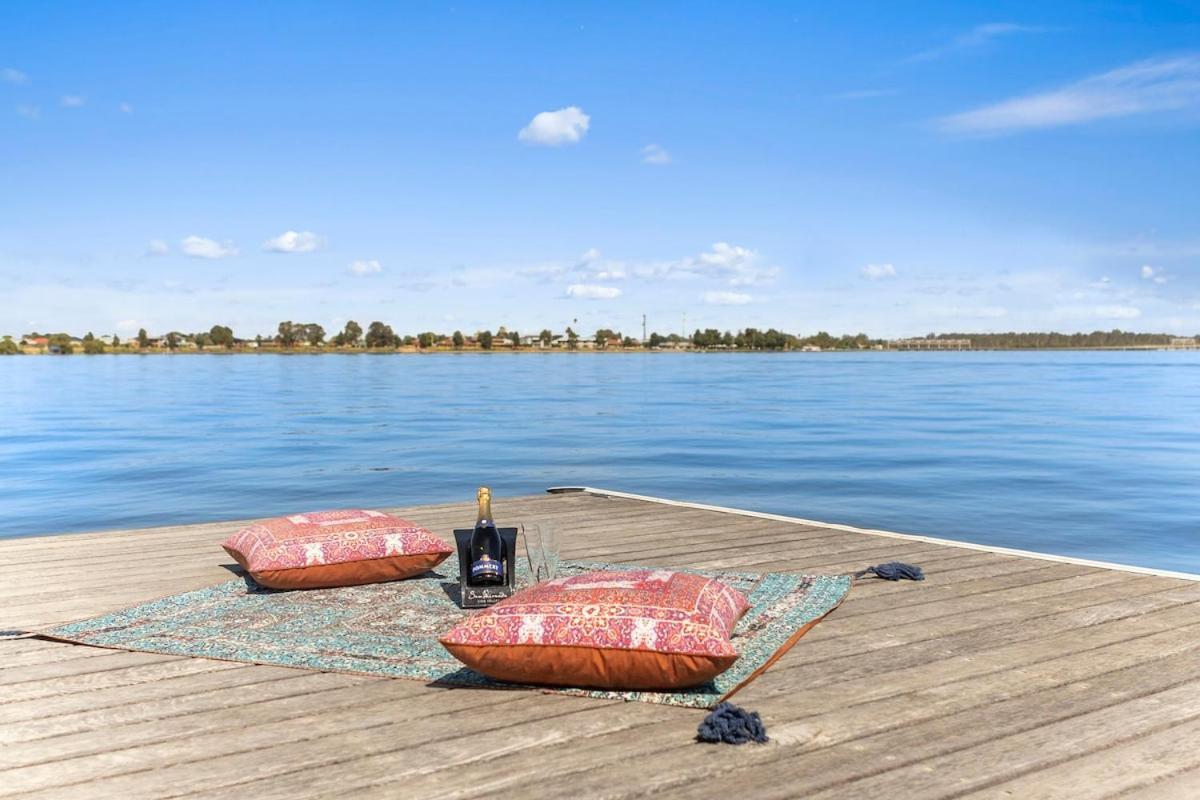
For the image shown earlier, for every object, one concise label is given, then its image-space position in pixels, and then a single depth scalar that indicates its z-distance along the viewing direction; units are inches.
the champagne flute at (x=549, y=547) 181.0
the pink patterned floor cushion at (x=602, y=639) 129.8
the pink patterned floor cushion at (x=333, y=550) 188.4
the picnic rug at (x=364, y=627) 144.6
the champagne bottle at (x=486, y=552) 172.9
